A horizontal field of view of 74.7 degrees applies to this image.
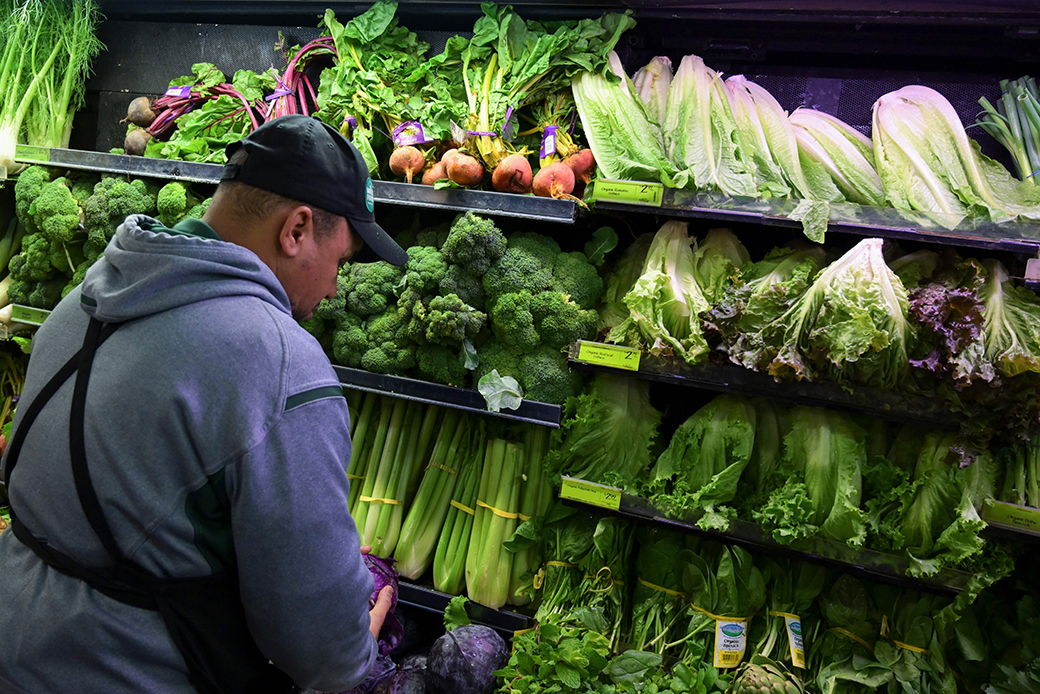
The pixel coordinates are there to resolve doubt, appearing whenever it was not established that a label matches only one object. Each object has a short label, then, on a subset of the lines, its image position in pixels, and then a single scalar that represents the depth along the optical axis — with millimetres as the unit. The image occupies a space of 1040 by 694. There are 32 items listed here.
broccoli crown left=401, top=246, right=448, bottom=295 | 2504
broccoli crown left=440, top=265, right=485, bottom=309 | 2490
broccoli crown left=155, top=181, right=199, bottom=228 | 3039
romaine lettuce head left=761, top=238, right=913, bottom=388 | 1922
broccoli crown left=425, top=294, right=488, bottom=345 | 2424
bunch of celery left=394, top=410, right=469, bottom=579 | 2781
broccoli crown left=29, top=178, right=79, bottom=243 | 3203
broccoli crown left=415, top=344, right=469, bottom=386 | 2553
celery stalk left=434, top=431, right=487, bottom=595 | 2693
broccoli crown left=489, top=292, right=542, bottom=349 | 2418
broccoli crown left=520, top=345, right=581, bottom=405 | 2426
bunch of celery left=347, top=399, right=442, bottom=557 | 2814
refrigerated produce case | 2031
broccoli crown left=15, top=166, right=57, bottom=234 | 3336
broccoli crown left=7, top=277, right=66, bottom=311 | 3408
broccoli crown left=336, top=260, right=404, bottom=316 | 2672
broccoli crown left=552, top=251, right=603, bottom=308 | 2496
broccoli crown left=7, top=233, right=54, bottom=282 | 3379
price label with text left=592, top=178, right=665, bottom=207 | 2193
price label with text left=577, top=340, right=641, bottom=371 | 2223
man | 1172
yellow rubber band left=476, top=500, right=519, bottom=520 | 2643
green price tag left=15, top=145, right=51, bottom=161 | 3275
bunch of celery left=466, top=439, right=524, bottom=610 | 2602
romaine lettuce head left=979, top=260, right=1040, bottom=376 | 1812
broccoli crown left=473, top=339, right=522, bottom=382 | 2484
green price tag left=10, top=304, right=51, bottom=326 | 3336
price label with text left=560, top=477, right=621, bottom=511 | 2287
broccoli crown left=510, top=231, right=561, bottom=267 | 2527
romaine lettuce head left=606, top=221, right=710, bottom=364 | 2180
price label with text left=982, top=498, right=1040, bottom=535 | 1899
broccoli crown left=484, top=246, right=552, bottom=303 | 2455
